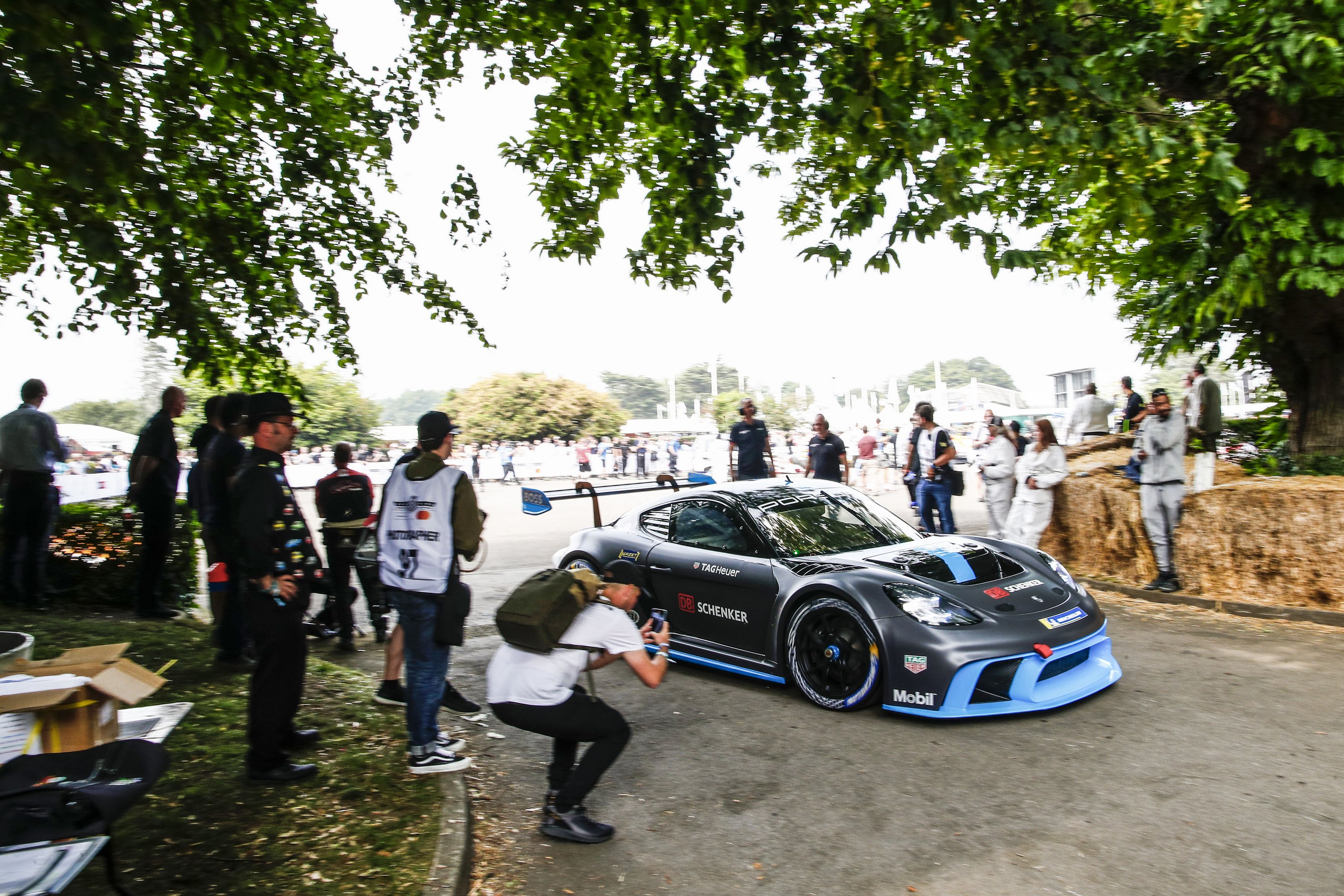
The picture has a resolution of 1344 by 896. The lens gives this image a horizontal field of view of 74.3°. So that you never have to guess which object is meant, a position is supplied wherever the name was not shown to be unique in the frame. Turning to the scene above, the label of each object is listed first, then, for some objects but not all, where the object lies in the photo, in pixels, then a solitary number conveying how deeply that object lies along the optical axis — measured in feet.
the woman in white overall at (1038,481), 31.65
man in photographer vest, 15.15
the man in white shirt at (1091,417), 48.24
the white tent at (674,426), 194.70
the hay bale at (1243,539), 24.61
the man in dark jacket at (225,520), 21.16
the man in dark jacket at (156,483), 25.11
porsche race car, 16.78
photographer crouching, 12.46
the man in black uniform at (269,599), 14.40
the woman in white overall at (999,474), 34.09
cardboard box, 11.12
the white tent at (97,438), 113.80
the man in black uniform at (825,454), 40.50
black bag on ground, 8.35
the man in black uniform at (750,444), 38.58
